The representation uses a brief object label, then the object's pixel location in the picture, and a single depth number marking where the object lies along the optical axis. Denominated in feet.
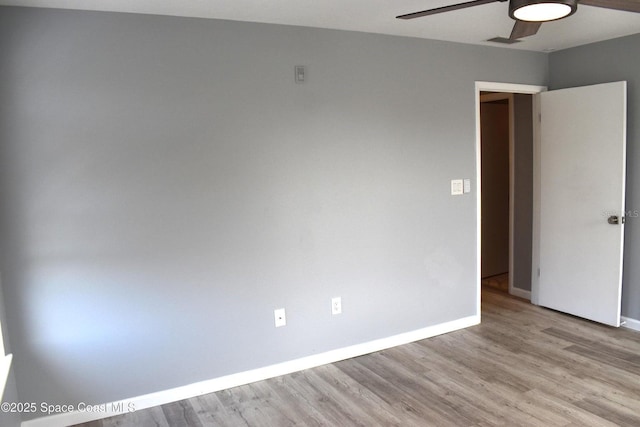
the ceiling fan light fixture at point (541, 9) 6.16
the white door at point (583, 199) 11.85
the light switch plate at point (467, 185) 12.50
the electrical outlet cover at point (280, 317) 10.19
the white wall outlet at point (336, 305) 10.82
